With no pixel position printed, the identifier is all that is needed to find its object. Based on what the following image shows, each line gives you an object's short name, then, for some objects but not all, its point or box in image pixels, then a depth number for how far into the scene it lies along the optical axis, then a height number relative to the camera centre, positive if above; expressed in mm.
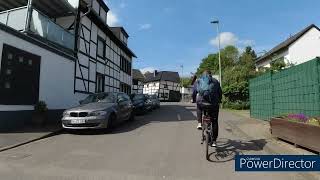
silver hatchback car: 6445 -672
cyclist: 4334 +26
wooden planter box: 3936 -855
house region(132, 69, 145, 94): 28736 +2444
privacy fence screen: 5227 +235
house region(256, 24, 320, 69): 17208 +5113
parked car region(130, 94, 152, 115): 11579 -459
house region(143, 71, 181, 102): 42057 +2854
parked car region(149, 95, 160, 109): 15085 -511
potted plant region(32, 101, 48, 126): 7231 -776
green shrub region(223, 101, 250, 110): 16309 -700
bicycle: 4089 -729
